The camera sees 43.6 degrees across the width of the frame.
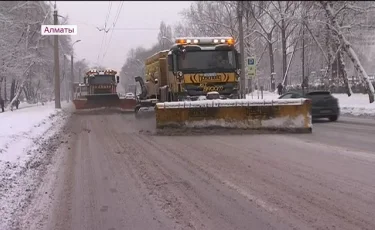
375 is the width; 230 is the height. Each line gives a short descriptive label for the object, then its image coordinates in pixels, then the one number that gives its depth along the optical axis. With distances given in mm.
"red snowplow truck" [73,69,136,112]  32250
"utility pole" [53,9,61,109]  33531
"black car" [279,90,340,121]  20594
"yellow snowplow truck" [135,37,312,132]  15000
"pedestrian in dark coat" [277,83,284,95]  45322
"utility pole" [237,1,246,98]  18944
